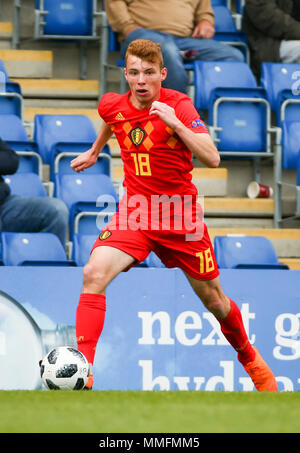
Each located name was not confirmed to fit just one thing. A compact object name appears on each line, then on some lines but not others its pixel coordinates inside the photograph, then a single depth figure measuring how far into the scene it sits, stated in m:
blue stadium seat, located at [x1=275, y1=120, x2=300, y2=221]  17.97
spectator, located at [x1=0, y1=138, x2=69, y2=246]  14.69
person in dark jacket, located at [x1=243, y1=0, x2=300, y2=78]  19.80
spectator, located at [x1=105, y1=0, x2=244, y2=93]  18.42
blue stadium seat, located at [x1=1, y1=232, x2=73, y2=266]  14.17
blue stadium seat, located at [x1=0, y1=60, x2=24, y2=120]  18.20
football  9.62
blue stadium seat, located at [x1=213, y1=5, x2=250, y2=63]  21.19
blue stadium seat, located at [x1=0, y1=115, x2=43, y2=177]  17.12
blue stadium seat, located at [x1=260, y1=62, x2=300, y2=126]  19.44
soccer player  10.27
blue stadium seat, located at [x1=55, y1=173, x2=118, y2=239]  16.42
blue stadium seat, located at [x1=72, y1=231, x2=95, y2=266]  14.48
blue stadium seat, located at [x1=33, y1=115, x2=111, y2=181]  17.27
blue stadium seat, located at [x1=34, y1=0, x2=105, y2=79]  20.80
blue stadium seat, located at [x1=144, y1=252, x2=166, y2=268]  14.68
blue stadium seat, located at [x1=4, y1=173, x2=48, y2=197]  16.25
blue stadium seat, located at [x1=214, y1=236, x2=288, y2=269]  15.11
